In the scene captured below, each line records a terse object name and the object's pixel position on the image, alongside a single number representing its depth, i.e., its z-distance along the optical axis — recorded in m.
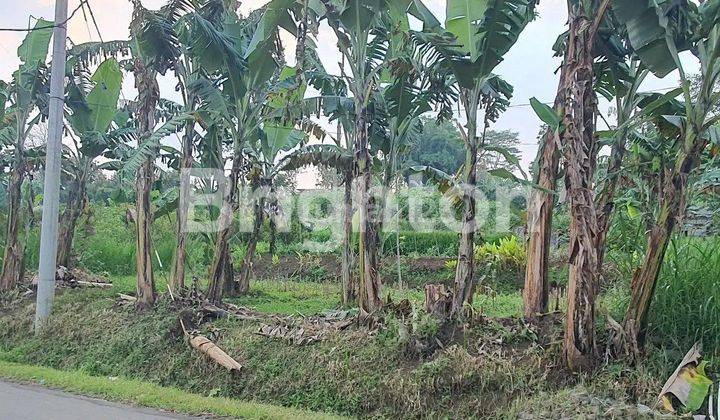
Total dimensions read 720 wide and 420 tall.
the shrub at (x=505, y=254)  13.27
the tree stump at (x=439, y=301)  6.77
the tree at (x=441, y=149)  28.48
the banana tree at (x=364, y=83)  7.38
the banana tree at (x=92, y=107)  11.10
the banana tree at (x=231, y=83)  8.40
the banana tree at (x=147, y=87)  9.09
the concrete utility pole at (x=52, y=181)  9.65
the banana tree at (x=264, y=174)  11.35
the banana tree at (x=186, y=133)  9.80
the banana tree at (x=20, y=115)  11.53
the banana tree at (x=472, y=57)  6.50
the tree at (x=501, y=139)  29.45
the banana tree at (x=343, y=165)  10.00
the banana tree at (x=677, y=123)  5.27
